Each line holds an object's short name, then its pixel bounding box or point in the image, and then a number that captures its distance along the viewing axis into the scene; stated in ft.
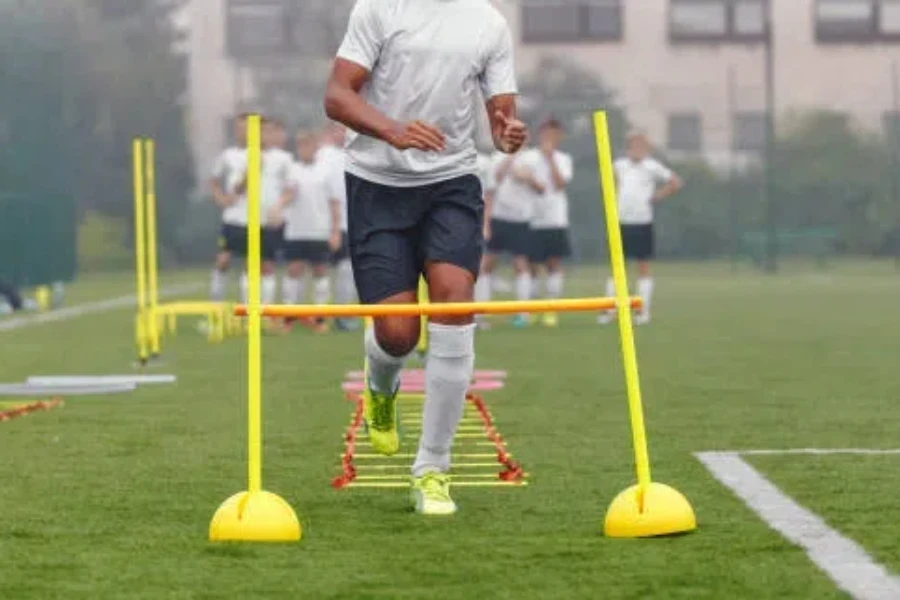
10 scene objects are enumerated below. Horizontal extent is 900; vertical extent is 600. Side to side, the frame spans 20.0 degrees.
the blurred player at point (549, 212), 81.46
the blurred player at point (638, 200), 84.02
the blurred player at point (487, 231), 77.20
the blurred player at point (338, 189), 76.54
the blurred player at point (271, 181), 78.18
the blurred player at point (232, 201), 76.54
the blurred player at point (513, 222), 82.12
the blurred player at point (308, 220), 78.69
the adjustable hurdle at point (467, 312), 23.72
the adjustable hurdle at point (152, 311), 51.90
